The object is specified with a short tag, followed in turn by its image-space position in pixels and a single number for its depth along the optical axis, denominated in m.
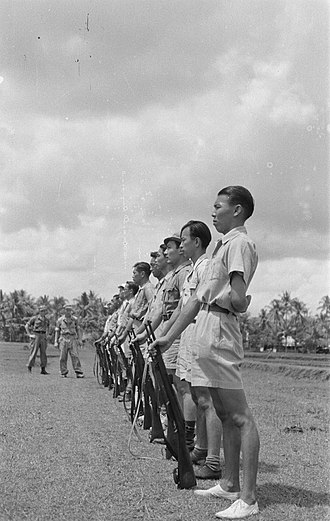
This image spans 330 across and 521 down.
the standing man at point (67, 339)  16.45
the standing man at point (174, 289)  6.59
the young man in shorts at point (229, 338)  4.25
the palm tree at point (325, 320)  105.78
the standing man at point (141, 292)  9.24
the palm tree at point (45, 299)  101.70
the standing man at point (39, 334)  18.11
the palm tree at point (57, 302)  102.61
